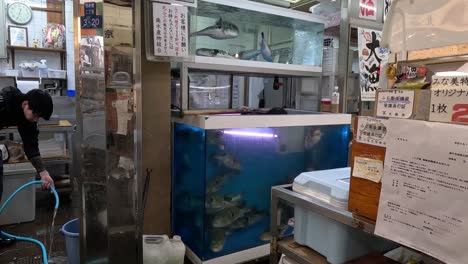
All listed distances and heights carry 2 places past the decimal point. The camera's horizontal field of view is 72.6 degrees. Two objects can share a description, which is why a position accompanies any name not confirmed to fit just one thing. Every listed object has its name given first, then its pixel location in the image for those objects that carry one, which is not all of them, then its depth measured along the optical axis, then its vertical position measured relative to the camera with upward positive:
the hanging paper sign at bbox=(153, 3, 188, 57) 2.06 +0.44
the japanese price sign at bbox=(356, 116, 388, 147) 0.94 -0.09
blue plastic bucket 2.13 -1.01
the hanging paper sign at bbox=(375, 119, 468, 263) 0.76 -0.22
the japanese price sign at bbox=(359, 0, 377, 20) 2.90 +0.85
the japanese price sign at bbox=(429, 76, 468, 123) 0.75 +0.01
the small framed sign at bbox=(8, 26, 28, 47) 4.67 +0.85
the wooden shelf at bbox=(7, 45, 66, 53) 4.69 +0.68
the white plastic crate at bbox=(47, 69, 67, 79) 4.90 +0.32
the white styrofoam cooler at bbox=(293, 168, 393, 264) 1.20 -0.51
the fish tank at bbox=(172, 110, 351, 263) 2.28 -0.58
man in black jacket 2.34 -0.16
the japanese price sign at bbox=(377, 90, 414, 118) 0.87 +0.00
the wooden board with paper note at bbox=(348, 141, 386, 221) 0.97 -0.26
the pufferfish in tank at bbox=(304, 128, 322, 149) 2.82 -0.33
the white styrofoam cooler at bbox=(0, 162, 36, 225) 3.16 -1.01
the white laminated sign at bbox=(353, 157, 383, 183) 0.96 -0.21
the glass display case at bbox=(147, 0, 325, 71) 2.38 +0.59
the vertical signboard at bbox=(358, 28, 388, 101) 2.76 +0.36
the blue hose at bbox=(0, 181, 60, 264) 2.61 -1.24
